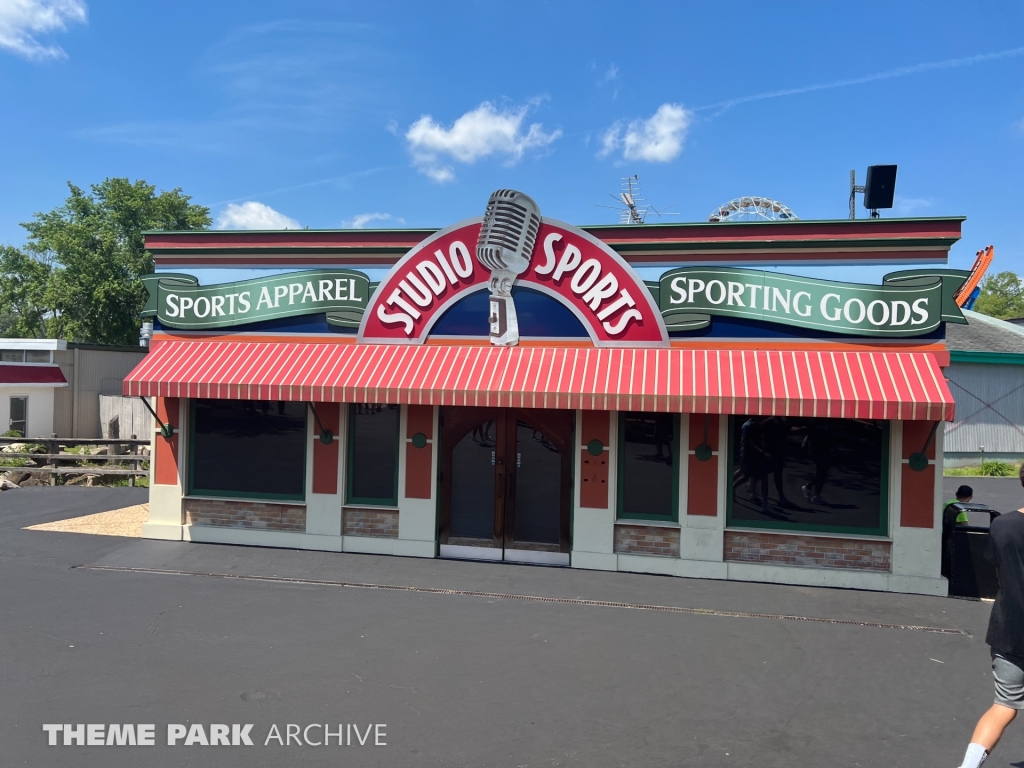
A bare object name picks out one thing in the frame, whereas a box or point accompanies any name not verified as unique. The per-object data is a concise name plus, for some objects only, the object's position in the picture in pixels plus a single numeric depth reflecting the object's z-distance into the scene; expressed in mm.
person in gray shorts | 4598
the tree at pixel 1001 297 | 71125
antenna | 20942
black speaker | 11281
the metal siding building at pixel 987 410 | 23969
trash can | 9375
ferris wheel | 25781
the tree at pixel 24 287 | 42719
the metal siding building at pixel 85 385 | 25641
